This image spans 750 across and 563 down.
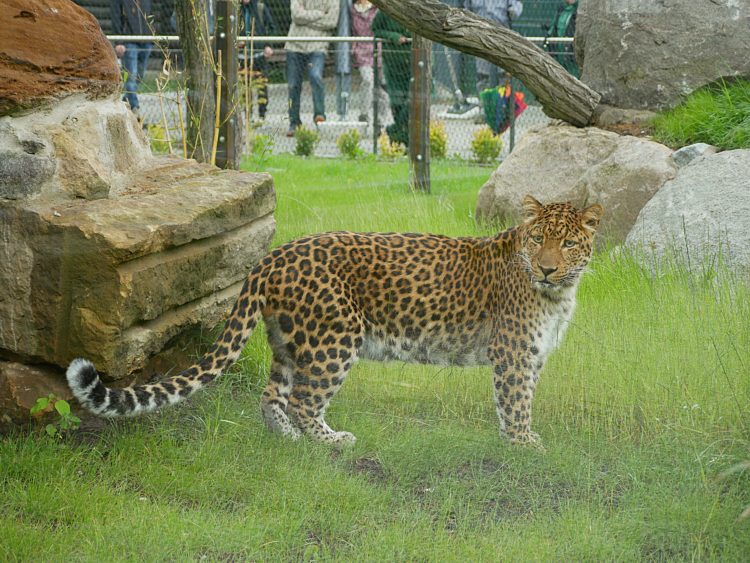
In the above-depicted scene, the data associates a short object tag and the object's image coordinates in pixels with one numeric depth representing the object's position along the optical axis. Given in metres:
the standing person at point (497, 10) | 16.58
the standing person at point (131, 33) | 14.59
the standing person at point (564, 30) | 15.38
